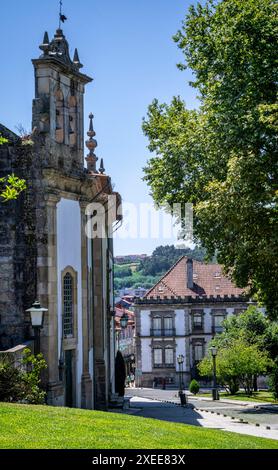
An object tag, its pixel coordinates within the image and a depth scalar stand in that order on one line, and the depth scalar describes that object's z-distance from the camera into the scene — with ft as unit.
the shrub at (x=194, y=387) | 191.01
